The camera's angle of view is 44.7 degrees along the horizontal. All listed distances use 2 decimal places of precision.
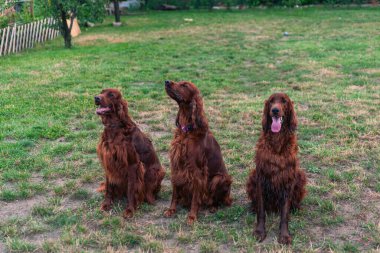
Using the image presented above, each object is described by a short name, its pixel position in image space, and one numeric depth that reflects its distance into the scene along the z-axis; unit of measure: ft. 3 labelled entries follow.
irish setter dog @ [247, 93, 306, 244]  13.75
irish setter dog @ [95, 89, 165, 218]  15.23
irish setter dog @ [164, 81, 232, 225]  14.79
